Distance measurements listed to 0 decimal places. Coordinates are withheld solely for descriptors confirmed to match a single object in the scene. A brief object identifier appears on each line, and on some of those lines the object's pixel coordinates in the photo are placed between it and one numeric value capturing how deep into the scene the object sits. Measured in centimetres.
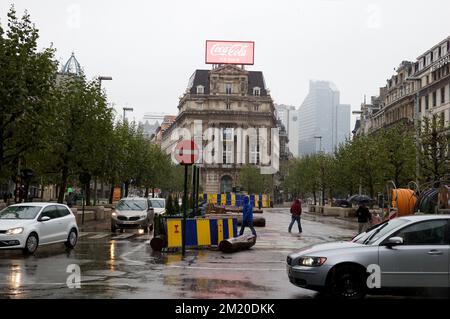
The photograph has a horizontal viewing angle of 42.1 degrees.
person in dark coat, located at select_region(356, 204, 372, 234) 2605
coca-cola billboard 10738
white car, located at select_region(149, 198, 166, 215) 3278
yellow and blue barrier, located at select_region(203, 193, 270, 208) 6562
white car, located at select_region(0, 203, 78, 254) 1688
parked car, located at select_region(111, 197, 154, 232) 2803
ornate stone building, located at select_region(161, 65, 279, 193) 11931
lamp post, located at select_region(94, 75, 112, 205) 4104
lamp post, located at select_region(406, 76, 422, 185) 3966
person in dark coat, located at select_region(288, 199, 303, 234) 2933
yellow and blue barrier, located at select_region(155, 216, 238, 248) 1861
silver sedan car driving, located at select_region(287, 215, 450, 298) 988
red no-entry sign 1694
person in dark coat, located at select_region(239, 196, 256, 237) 2183
